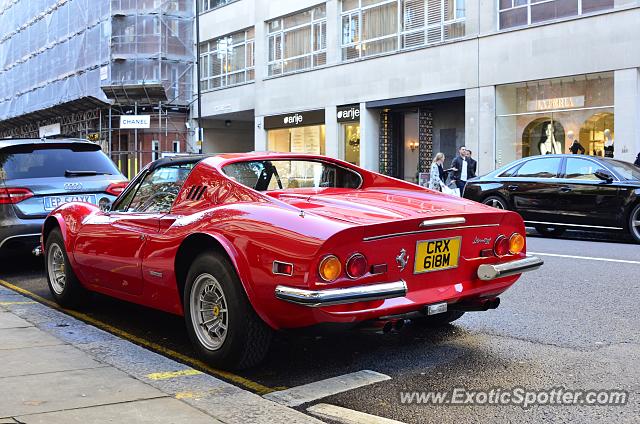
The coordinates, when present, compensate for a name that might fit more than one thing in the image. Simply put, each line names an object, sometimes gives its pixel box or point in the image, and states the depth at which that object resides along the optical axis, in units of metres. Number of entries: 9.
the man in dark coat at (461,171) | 18.05
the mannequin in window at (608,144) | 19.39
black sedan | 11.67
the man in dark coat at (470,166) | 18.11
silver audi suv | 7.84
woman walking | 18.23
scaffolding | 37.22
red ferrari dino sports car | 3.88
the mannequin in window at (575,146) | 19.64
